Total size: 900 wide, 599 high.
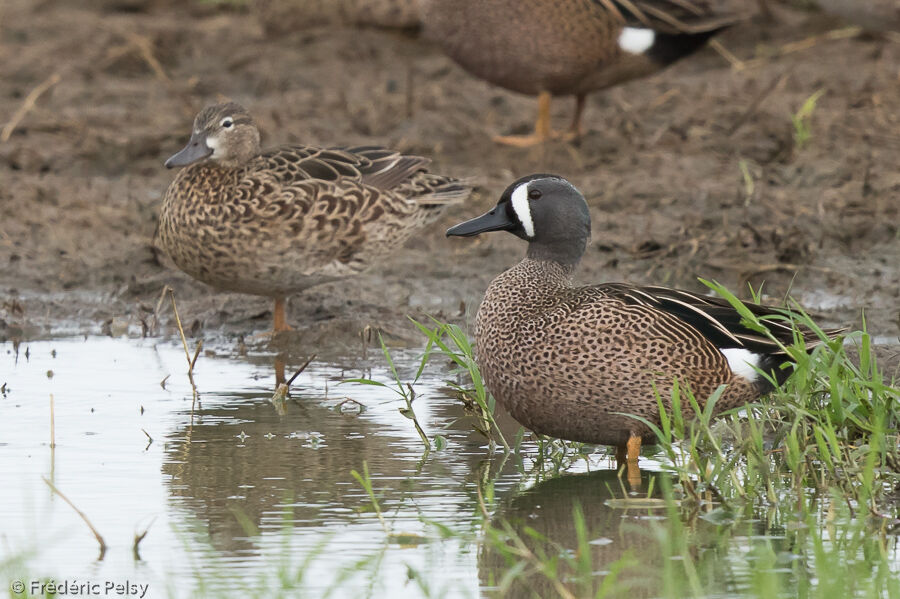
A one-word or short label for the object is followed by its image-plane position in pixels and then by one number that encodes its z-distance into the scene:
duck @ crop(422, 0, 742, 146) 17.00
